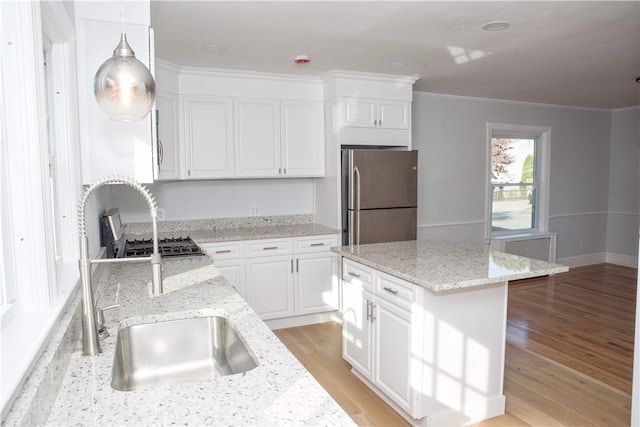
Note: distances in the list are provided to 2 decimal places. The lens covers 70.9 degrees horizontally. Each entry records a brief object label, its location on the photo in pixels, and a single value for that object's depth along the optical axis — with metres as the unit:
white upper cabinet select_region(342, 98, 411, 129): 4.19
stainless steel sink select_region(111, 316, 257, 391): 1.46
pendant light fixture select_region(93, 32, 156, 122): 1.26
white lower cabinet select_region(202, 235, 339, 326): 3.91
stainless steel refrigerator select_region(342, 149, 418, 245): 4.05
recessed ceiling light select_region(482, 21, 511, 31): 2.78
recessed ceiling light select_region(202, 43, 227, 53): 3.21
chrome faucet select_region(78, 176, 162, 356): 1.23
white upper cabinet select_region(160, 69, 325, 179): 3.96
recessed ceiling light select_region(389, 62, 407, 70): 3.78
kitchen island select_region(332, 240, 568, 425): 2.32
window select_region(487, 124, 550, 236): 5.89
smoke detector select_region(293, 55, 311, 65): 3.53
